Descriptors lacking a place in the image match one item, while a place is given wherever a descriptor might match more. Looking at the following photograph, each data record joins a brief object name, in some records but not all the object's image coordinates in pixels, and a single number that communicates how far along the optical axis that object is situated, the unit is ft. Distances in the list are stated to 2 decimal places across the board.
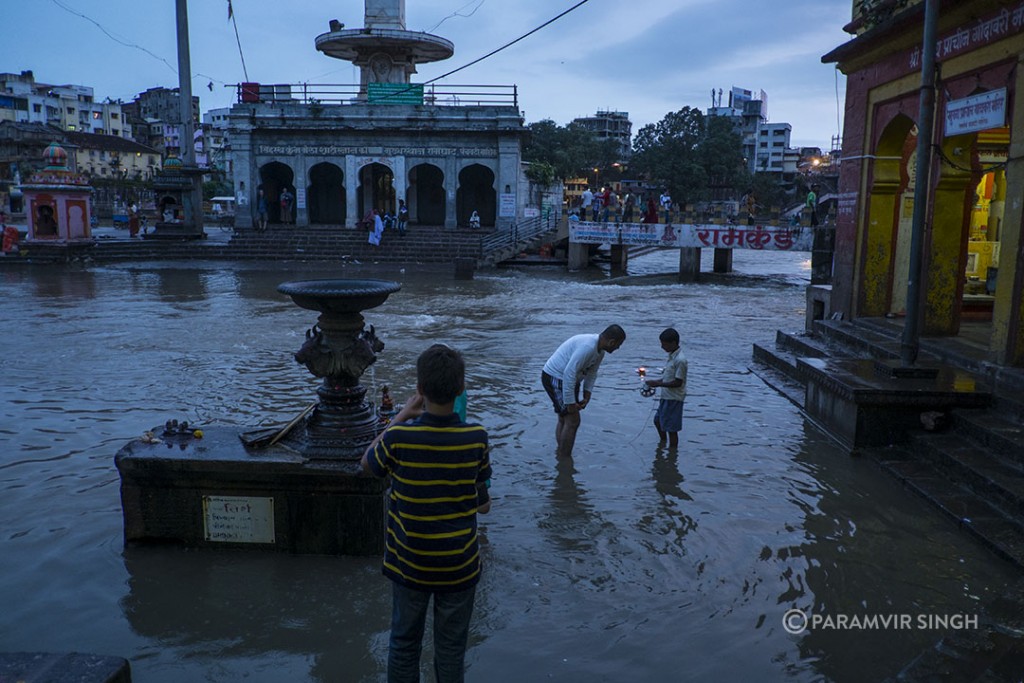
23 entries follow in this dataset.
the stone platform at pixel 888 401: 23.31
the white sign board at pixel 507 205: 106.73
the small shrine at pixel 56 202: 94.38
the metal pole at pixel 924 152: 23.81
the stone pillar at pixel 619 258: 99.25
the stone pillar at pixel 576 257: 98.53
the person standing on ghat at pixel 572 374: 21.89
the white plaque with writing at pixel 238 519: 16.35
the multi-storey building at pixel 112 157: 222.69
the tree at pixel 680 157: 208.44
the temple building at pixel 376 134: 105.91
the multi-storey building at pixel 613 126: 345.72
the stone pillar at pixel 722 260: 97.04
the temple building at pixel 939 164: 25.55
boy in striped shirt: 9.95
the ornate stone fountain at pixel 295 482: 16.08
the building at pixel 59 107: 245.24
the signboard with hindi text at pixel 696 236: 81.82
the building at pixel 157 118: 301.02
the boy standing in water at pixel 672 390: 23.79
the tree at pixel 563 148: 214.28
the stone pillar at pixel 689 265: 87.97
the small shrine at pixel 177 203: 108.37
